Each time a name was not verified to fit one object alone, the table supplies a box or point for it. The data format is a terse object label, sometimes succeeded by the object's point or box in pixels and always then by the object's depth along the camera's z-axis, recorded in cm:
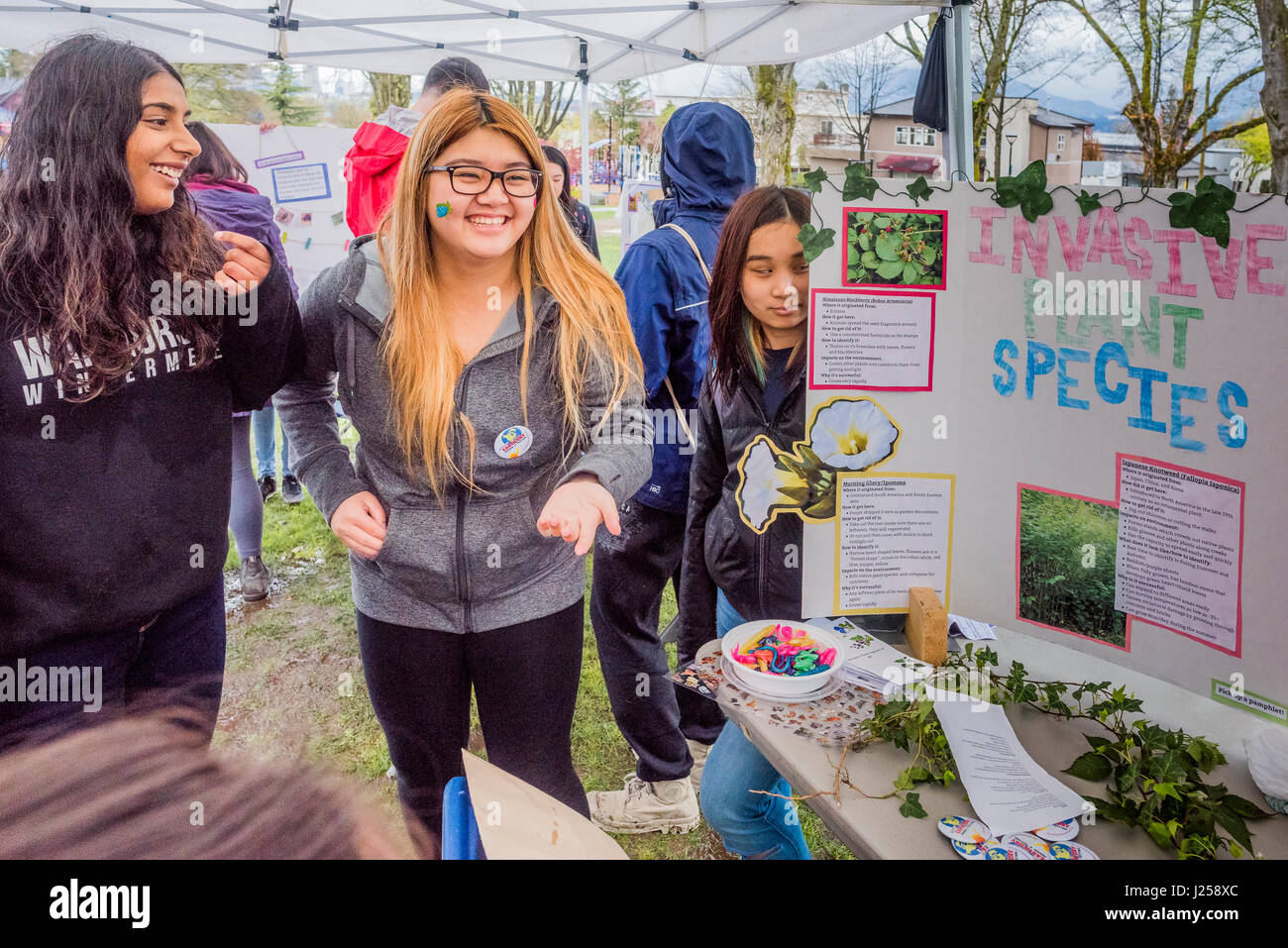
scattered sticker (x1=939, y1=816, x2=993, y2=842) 82
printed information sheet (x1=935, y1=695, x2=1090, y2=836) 85
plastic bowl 105
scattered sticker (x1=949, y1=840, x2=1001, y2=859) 80
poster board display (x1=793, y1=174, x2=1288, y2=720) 92
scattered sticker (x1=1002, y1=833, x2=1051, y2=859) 80
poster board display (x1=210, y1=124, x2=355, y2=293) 357
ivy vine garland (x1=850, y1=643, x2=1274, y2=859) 81
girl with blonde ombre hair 120
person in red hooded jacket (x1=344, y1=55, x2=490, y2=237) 157
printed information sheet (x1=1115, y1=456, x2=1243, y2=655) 94
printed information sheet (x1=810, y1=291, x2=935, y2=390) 117
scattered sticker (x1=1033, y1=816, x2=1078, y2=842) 83
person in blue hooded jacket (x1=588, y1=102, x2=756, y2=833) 172
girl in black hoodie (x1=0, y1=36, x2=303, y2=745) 108
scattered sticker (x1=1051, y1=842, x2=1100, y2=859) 80
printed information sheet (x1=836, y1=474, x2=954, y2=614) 121
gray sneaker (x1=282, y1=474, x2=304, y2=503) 271
